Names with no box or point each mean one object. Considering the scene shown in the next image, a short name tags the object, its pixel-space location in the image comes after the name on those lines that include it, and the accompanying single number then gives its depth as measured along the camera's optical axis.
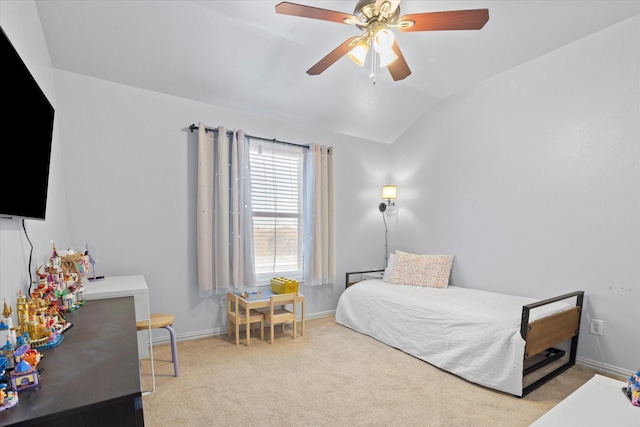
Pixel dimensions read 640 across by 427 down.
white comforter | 2.17
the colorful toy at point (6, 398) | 0.72
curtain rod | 2.97
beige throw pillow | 3.43
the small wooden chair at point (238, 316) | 2.88
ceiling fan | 1.67
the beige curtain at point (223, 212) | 2.97
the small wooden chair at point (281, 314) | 2.95
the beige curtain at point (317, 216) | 3.64
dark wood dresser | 0.72
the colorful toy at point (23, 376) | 0.80
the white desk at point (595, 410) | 1.28
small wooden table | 2.89
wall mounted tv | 1.06
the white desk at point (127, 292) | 1.94
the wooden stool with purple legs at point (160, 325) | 2.12
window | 3.41
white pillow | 3.76
